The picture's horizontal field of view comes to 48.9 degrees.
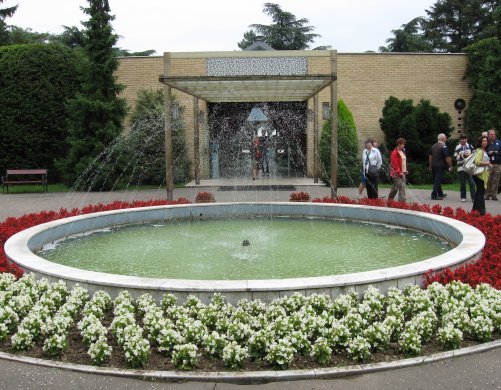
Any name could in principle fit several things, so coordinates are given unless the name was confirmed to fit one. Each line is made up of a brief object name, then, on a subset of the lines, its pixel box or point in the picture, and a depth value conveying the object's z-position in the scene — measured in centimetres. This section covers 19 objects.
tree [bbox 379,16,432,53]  4169
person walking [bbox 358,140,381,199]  1329
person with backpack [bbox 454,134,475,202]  1425
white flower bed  428
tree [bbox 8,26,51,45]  3905
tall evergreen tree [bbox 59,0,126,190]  1961
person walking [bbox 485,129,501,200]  1402
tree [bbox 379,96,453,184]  2036
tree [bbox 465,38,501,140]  1939
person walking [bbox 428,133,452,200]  1500
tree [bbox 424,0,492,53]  4053
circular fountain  515
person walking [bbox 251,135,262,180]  2225
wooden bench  1917
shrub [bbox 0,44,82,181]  2106
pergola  1324
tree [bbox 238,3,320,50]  4153
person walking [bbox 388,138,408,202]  1295
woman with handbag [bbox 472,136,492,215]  1032
